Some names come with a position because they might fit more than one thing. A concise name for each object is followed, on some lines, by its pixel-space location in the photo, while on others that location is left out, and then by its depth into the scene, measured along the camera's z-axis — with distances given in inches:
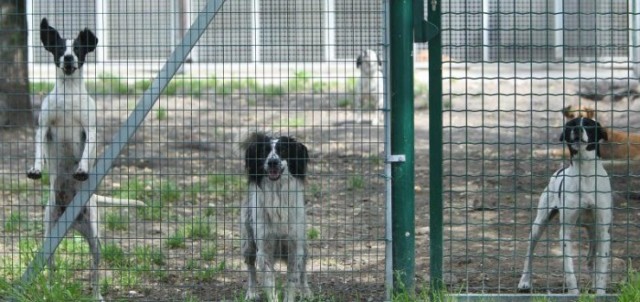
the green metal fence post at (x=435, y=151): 454.3
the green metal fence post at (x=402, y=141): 447.5
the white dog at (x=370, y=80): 1089.4
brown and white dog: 745.0
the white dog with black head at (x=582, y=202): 491.8
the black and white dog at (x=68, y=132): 537.3
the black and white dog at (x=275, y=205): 510.0
